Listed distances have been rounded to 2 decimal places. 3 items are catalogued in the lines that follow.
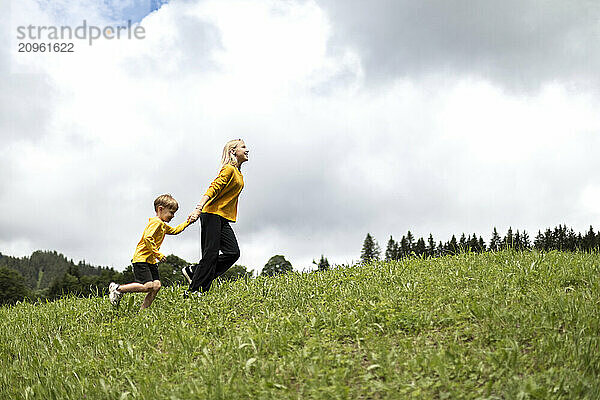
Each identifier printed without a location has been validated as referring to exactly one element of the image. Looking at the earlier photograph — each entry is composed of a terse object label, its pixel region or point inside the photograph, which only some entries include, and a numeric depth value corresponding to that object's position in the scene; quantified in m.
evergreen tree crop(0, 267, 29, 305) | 37.00
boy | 9.01
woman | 9.29
